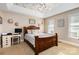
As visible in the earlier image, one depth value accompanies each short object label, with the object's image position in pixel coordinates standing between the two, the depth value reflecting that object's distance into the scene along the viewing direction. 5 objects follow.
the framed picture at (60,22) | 2.78
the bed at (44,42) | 1.81
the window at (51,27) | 2.75
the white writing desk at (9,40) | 2.38
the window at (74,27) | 2.37
